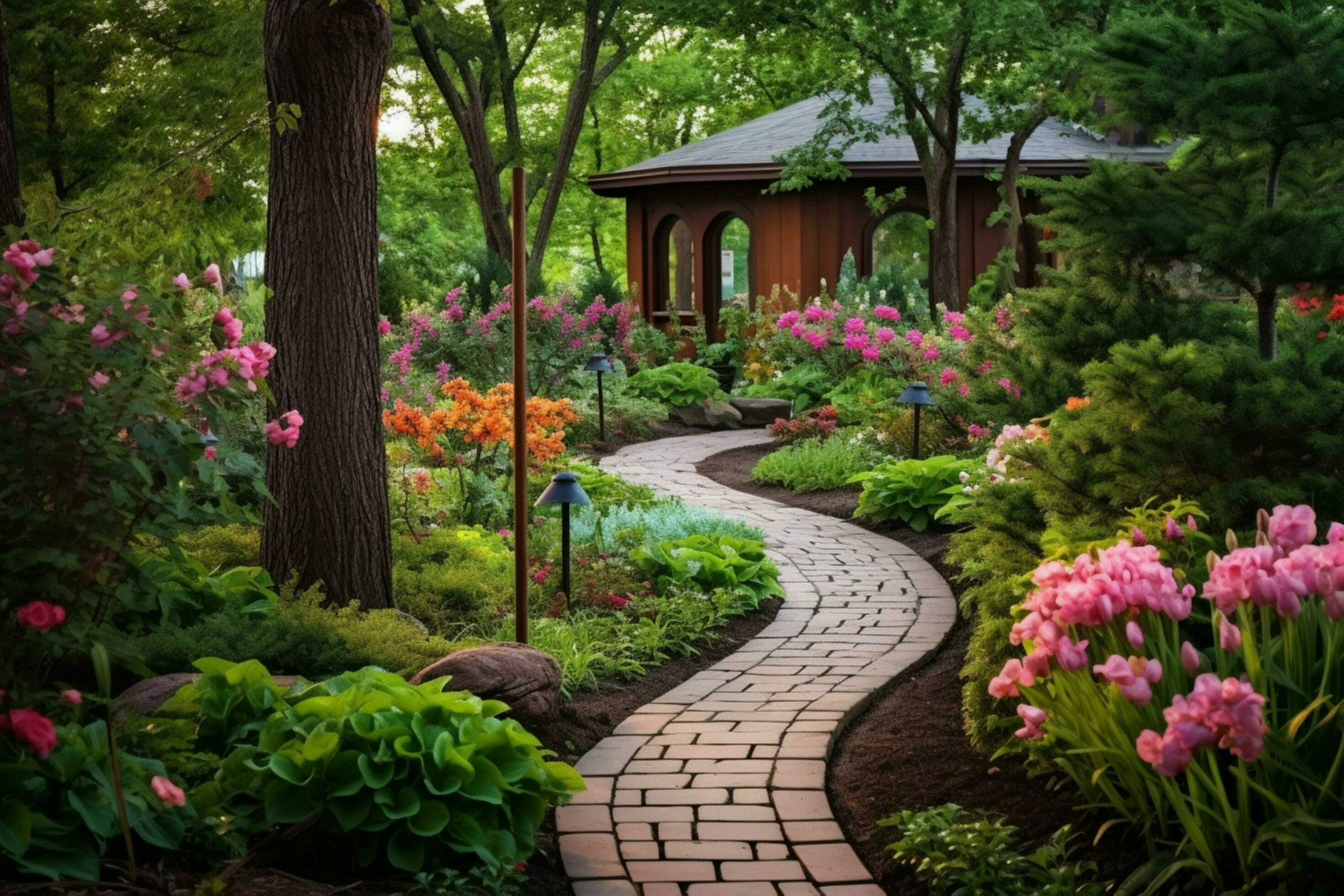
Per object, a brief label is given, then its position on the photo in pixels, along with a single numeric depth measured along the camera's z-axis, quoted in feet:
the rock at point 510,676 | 15.51
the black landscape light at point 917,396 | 33.58
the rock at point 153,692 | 14.47
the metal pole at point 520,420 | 17.88
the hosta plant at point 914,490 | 30.55
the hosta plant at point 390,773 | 11.89
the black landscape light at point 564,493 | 21.17
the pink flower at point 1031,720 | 11.28
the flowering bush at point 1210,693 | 9.75
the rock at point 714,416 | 52.16
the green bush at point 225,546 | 21.66
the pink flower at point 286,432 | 12.59
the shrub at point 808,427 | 42.73
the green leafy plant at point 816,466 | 36.70
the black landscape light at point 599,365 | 43.93
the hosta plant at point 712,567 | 24.02
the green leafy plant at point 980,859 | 11.93
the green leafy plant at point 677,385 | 53.26
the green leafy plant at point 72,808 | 10.34
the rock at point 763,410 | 52.24
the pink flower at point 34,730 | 10.00
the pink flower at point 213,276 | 12.54
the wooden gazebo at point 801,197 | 66.44
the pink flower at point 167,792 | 10.23
